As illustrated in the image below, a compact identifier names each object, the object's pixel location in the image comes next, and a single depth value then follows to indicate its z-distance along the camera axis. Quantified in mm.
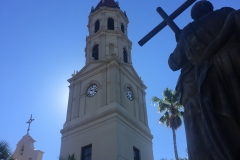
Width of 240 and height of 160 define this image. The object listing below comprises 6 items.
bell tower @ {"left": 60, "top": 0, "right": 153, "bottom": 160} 23814
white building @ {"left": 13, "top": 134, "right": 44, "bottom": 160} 27500
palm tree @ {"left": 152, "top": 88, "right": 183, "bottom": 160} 25328
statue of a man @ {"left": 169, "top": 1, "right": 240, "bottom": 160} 2826
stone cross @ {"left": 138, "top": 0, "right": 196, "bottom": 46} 4617
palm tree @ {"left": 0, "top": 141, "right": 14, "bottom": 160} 17047
